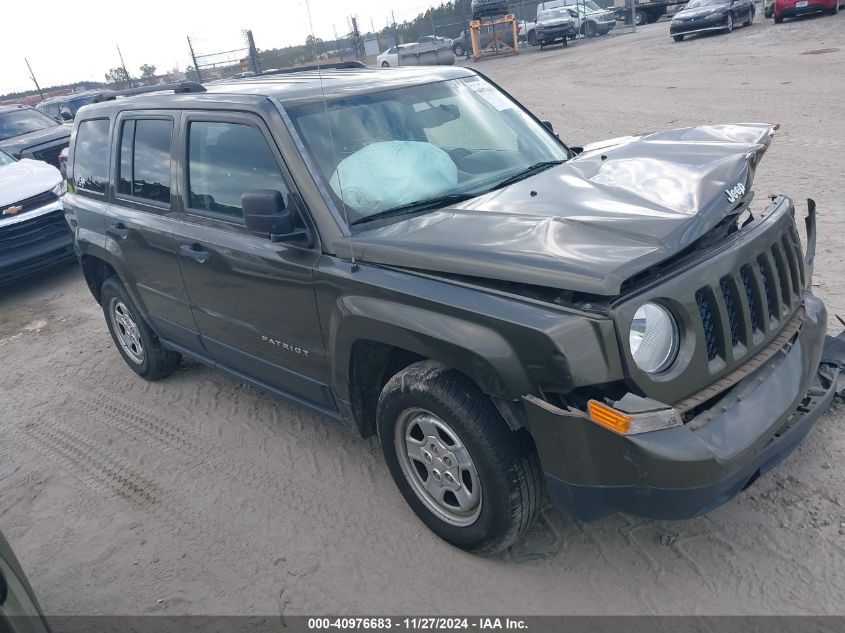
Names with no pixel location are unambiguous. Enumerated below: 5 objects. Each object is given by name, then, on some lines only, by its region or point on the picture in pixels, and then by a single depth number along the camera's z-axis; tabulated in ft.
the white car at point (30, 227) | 25.96
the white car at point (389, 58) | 95.39
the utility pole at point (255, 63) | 43.42
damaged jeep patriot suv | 7.95
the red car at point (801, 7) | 67.56
